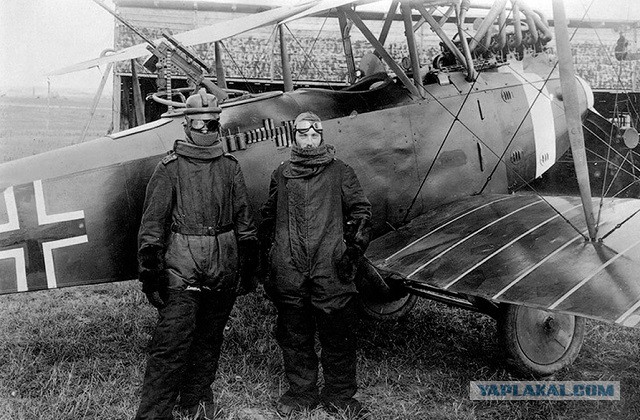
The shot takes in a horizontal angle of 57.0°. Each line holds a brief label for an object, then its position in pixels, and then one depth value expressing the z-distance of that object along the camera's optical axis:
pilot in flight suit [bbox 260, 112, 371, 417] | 3.51
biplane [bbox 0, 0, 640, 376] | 3.56
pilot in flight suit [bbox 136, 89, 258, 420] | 3.18
